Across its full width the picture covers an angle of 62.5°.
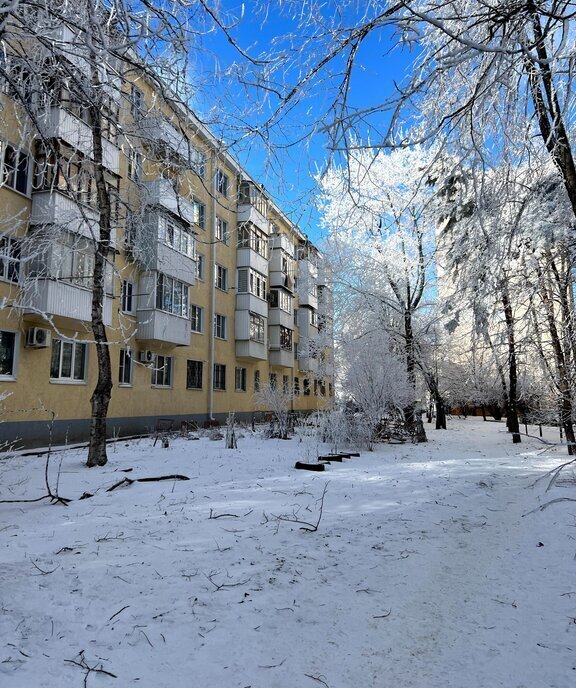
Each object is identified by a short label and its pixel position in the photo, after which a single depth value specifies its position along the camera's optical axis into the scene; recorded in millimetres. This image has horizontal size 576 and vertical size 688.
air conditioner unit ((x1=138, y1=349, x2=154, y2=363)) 18703
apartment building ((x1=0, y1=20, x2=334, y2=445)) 4559
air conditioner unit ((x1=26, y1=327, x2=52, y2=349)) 13492
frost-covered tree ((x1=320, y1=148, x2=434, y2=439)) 16078
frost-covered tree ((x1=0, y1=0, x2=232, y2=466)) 2973
